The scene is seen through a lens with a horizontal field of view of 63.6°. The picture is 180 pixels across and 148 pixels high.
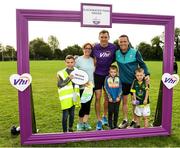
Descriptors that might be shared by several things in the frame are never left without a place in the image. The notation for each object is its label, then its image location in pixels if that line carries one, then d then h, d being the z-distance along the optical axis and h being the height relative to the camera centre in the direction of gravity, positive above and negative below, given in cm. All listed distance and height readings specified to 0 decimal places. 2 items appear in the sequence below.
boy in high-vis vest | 229 -36
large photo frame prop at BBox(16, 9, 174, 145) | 217 -6
